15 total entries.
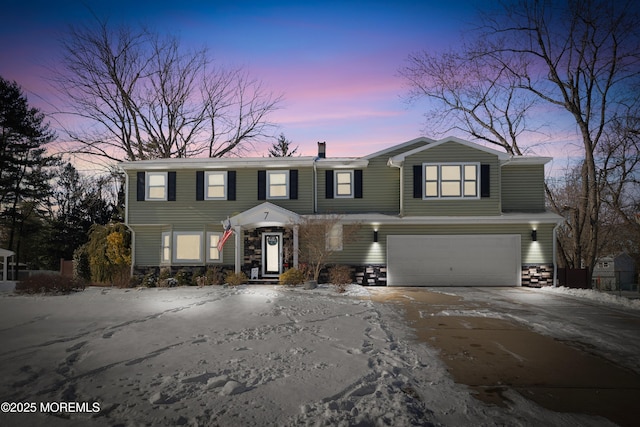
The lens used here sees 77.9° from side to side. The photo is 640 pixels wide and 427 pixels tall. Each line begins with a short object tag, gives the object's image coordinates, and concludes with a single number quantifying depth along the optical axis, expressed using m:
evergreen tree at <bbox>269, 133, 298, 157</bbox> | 44.75
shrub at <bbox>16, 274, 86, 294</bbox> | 13.05
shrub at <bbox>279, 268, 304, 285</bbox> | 15.57
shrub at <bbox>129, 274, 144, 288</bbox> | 16.32
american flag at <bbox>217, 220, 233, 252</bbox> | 16.67
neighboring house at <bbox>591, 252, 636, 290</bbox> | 38.22
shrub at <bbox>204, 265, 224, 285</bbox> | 16.33
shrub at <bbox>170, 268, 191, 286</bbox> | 16.50
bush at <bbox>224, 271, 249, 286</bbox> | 15.92
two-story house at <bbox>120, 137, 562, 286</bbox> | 16.72
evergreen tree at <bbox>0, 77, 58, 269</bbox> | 28.70
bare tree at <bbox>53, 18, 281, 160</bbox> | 24.50
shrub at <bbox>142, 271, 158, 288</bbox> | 16.17
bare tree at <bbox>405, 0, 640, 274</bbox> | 17.81
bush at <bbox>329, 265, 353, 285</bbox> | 15.95
